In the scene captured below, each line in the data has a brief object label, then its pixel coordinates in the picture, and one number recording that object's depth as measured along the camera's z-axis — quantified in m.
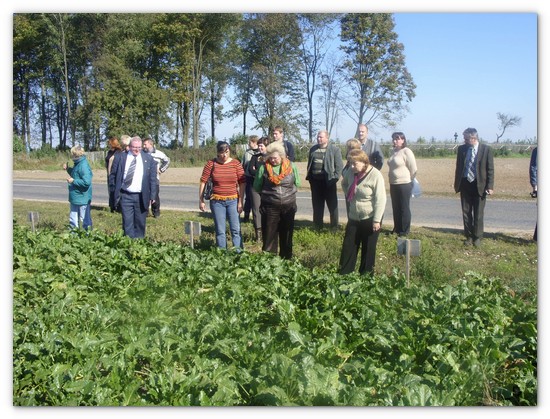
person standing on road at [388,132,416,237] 6.30
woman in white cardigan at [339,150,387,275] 5.74
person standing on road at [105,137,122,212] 5.53
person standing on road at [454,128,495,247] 5.23
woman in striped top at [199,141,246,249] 6.89
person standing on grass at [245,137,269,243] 6.89
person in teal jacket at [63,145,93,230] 6.59
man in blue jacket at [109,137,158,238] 6.94
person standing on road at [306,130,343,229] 6.16
